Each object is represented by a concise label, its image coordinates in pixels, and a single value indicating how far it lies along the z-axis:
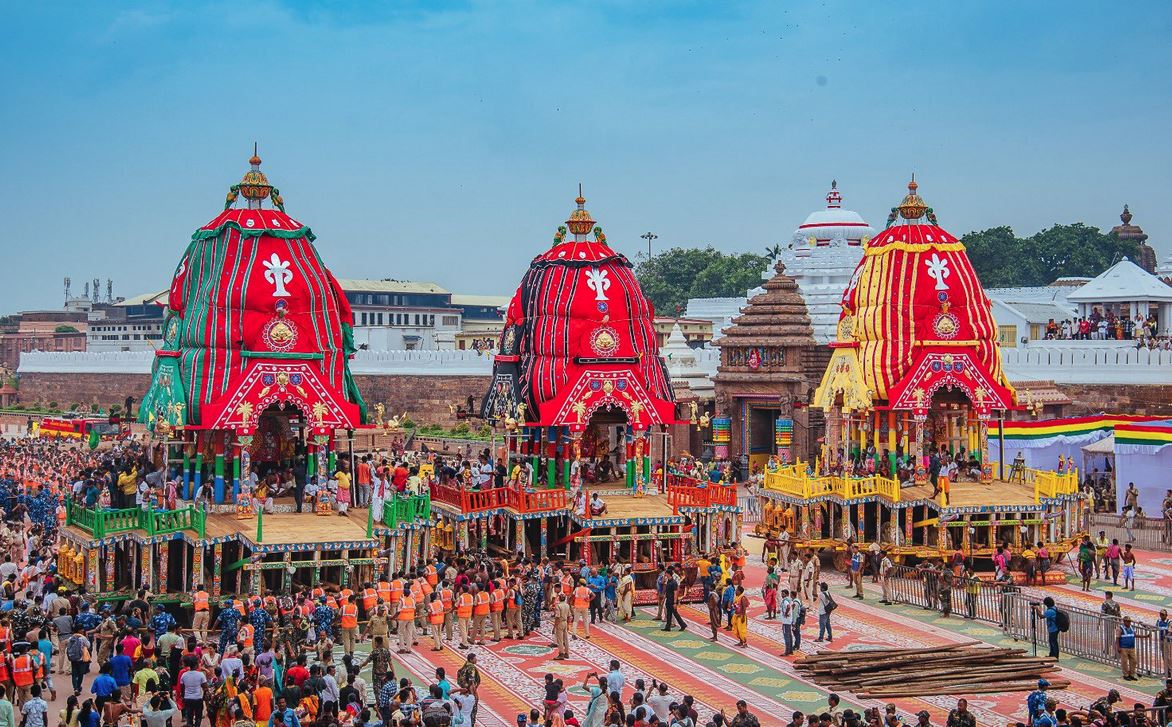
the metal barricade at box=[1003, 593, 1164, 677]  22.72
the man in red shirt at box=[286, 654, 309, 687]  18.72
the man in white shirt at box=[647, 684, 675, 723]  18.45
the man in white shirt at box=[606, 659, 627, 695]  19.02
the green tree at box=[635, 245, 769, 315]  95.12
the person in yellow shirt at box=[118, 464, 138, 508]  27.31
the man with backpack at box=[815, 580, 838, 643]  24.62
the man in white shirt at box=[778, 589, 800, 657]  23.84
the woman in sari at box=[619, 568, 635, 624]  26.88
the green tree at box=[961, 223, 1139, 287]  92.06
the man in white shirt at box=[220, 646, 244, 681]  18.92
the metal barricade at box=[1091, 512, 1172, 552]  35.81
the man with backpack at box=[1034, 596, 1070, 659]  23.39
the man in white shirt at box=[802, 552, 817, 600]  28.92
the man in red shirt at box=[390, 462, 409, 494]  29.92
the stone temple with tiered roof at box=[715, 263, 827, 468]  48.97
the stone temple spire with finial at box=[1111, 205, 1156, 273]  92.38
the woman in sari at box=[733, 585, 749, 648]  24.52
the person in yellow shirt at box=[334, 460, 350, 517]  27.73
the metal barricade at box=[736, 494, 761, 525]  40.22
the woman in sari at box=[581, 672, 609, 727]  17.83
